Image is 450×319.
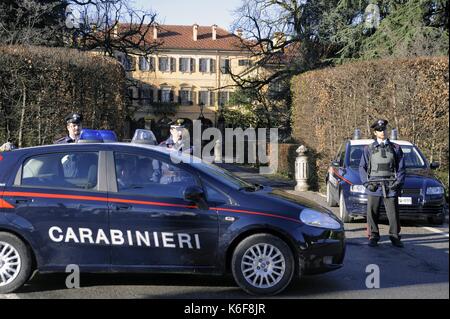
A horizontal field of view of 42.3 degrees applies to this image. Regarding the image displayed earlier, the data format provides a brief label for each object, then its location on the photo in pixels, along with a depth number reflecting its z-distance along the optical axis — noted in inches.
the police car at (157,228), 233.6
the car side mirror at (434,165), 422.0
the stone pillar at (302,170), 685.3
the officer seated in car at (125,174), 241.8
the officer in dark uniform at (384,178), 337.1
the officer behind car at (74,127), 360.8
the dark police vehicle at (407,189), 404.2
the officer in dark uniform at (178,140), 359.3
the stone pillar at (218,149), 1470.2
